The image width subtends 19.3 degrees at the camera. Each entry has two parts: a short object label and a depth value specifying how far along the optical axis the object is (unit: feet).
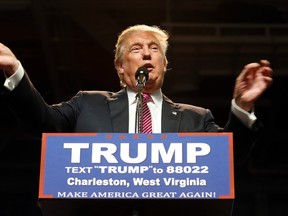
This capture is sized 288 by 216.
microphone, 12.85
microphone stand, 12.01
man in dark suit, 12.29
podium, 10.32
